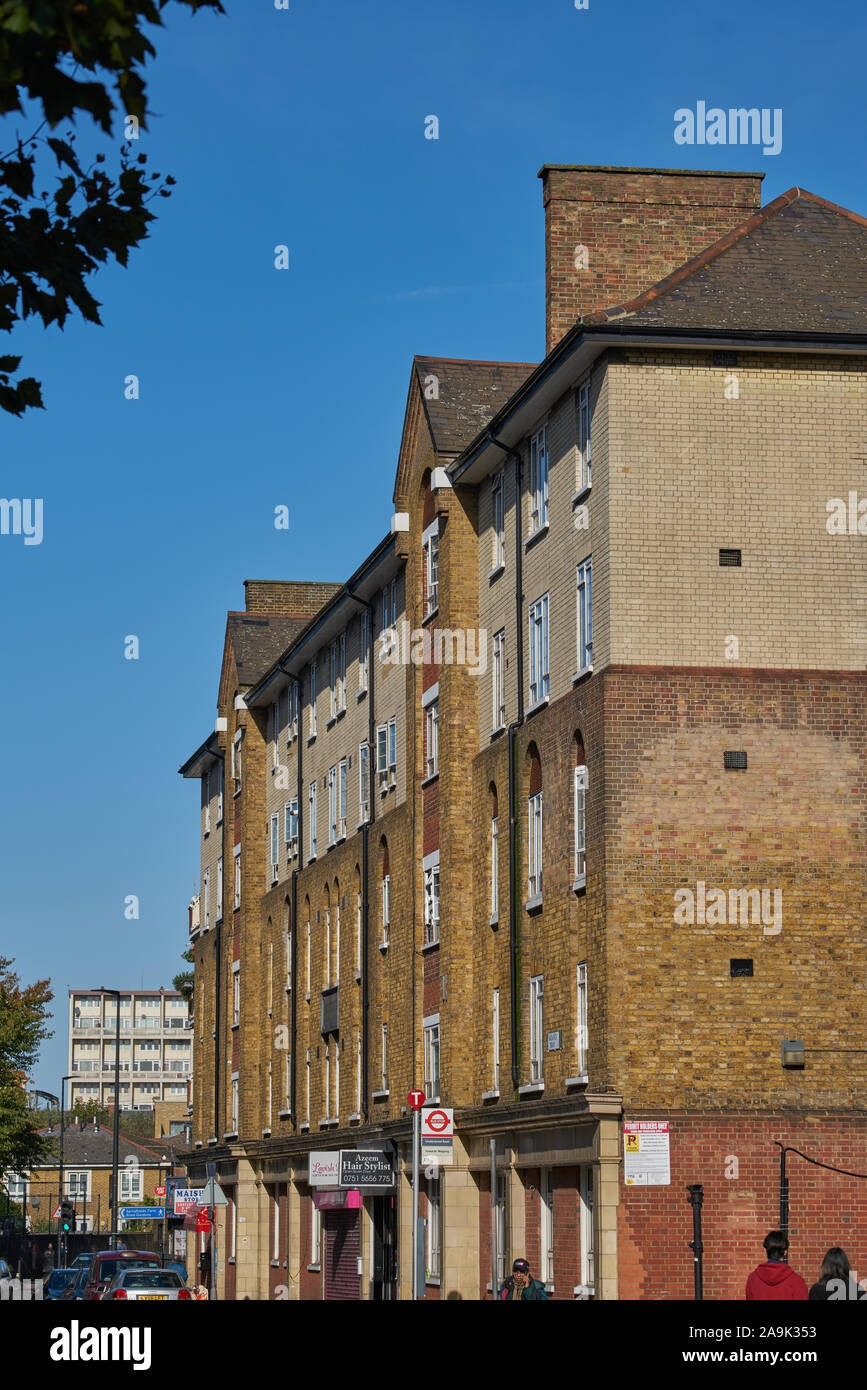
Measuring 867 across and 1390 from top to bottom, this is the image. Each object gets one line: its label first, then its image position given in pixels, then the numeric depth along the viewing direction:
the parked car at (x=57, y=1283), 51.38
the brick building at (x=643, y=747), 29.75
